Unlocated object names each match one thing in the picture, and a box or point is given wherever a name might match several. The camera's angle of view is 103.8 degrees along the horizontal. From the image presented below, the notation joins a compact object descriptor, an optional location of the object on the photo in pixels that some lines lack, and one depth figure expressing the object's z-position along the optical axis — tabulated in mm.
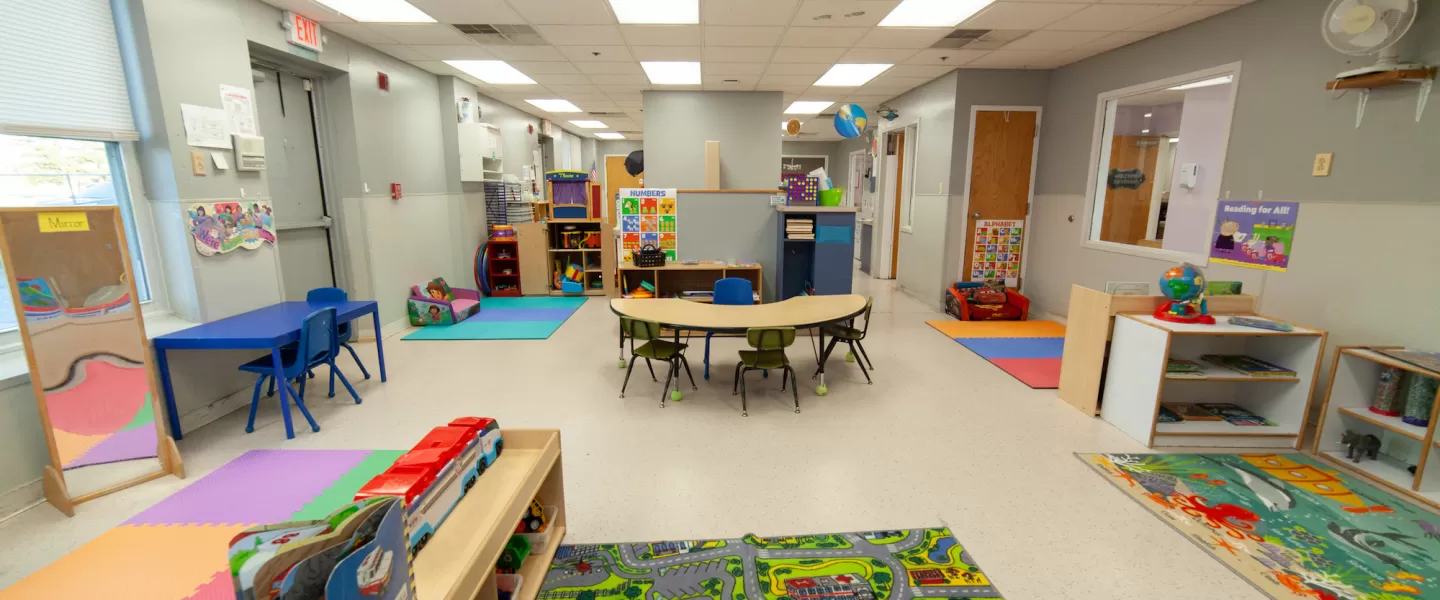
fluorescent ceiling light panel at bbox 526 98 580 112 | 9641
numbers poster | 6840
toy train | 1555
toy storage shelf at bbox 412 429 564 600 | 1516
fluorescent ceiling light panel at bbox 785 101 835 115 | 9757
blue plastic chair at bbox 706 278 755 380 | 5469
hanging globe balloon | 6473
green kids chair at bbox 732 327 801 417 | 4090
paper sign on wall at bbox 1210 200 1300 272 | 4094
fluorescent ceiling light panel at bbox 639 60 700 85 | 6731
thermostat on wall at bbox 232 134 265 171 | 4254
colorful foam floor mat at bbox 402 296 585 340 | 6500
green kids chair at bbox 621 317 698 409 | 4270
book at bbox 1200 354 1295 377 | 3736
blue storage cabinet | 6324
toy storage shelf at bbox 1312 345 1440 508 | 3104
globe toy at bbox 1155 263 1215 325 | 3784
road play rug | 2402
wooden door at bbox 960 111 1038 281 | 7207
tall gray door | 5145
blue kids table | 3562
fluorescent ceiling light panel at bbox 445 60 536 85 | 6852
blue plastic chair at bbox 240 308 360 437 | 3811
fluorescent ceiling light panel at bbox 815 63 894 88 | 7016
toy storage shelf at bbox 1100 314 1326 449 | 3650
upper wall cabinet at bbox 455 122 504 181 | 7824
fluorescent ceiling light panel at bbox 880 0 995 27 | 4703
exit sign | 4828
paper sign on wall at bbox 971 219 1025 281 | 7508
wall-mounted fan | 3236
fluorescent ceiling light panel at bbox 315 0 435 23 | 4723
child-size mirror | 2865
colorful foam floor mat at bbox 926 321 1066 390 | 5133
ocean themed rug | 2455
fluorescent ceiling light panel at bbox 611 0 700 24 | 4684
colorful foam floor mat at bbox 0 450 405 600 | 2400
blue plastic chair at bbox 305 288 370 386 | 4715
